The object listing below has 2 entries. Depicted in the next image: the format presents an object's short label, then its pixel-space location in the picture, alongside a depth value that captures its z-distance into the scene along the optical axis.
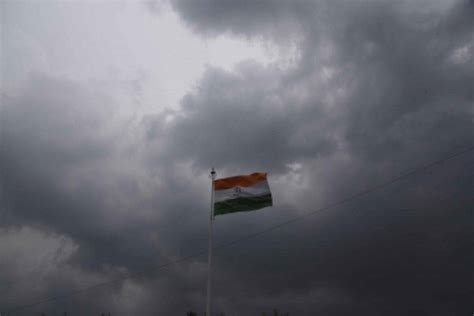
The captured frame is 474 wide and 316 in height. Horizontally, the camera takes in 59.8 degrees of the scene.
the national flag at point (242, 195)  27.28
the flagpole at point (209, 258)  24.73
